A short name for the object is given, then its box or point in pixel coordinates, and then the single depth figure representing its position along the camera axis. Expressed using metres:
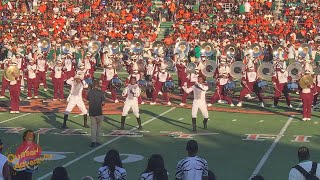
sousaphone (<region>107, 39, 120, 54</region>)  36.16
